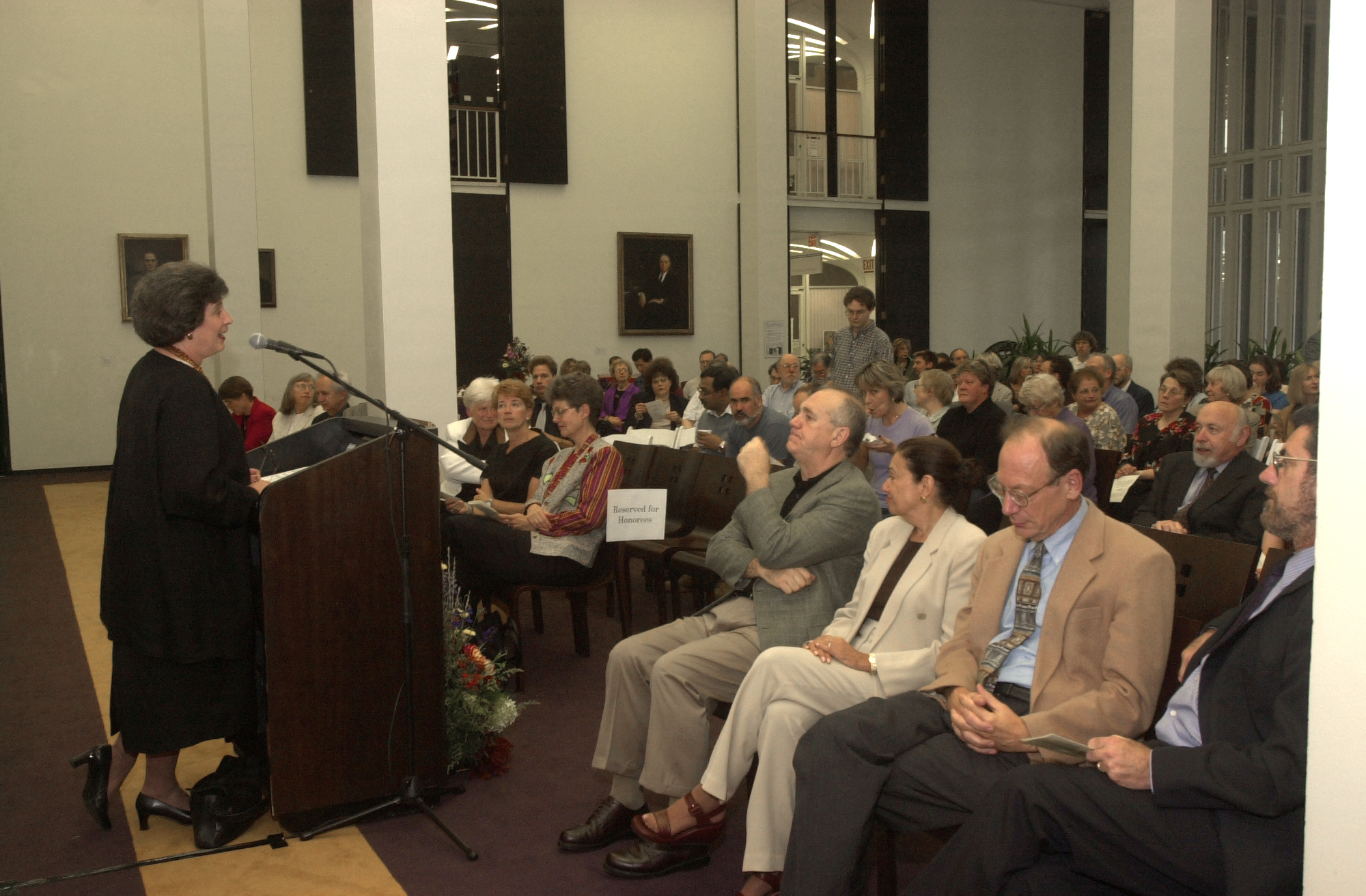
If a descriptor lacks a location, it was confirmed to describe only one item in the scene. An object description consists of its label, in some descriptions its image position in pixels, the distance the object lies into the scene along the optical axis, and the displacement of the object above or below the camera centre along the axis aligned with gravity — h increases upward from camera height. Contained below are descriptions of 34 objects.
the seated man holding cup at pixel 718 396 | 7.29 -0.43
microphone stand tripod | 3.28 -1.21
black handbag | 3.27 -1.37
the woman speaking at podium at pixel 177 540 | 3.09 -0.56
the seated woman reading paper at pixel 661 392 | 9.95 -0.54
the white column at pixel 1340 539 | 1.47 -0.29
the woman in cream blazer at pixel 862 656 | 2.76 -0.85
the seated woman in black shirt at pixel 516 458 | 5.05 -0.56
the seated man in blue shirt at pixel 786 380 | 9.68 -0.44
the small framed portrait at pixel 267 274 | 13.12 +0.75
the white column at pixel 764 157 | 12.05 +1.86
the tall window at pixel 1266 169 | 14.55 +2.02
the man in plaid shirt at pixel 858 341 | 8.22 -0.10
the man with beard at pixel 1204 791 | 1.99 -0.88
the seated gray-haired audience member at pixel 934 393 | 6.88 -0.40
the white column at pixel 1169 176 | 8.34 +1.11
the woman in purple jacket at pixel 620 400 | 10.38 -0.63
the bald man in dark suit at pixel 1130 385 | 8.73 -0.49
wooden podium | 3.17 -0.85
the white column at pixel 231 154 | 10.24 +1.69
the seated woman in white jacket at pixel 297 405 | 7.91 -0.48
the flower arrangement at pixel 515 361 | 12.16 -0.30
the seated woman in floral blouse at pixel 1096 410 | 6.62 -0.51
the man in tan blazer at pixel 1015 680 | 2.43 -0.80
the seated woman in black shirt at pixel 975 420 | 6.05 -0.52
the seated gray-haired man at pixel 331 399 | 7.22 -0.41
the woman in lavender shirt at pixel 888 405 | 5.98 -0.41
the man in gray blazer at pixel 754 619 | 3.14 -0.83
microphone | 2.73 -0.02
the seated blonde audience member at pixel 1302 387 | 5.49 -0.32
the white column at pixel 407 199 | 4.88 +0.60
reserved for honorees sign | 4.15 -0.67
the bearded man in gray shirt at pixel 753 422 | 6.76 -0.56
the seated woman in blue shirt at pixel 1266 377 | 8.59 -0.42
